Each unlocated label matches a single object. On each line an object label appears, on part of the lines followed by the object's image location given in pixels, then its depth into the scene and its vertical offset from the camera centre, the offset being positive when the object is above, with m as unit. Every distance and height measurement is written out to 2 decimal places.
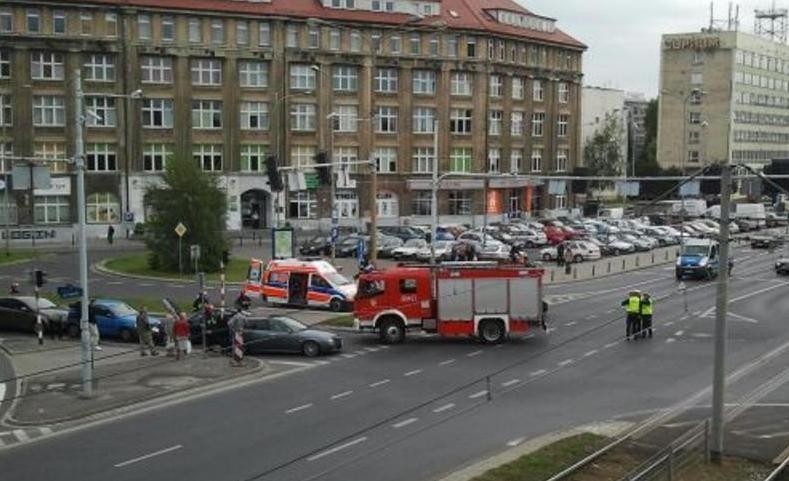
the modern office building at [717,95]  123.25 +9.60
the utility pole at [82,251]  23.76 -2.18
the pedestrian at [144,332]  29.59 -5.00
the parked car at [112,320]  33.16 -5.20
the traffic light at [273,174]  33.62 -0.22
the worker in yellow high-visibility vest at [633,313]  31.34 -4.64
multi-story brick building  71.25 +5.60
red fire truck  31.41 -4.32
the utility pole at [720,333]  17.77 -3.08
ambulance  39.44 -4.79
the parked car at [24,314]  34.12 -5.17
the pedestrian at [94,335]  28.64 -5.00
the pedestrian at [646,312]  31.55 -4.62
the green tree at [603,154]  118.81 +1.81
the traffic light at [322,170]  35.94 -0.08
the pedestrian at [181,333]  28.48 -4.88
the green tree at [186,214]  48.81 -2.36
